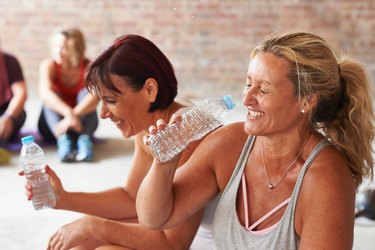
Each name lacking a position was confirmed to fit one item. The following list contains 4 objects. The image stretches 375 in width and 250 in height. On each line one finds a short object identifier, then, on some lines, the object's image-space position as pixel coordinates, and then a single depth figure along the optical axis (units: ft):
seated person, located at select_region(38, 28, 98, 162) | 13.83
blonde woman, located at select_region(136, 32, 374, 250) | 6.08
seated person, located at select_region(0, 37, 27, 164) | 14.07
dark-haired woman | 6.99
